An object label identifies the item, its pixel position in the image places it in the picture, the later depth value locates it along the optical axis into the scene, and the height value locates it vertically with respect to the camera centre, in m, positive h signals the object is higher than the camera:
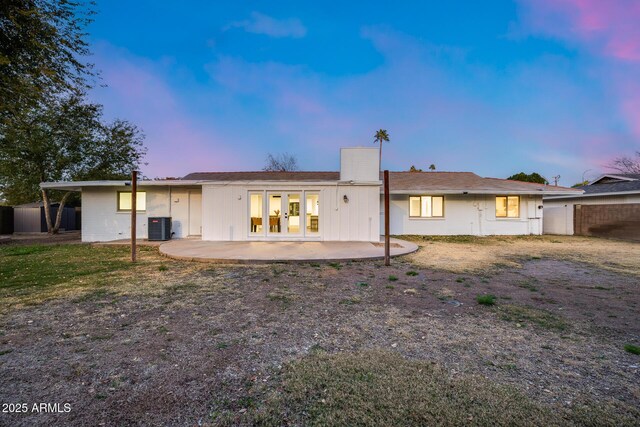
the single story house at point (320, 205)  11.20 +0.59
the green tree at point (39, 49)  5.05 +3.41
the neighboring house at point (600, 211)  13.98 +0.41
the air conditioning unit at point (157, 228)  11.95 -0.47
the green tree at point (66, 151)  14.56 +3.72
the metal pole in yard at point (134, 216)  7.86 +0.03
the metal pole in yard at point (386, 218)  7.36 -0.01
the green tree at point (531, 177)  30.69 +4.54
